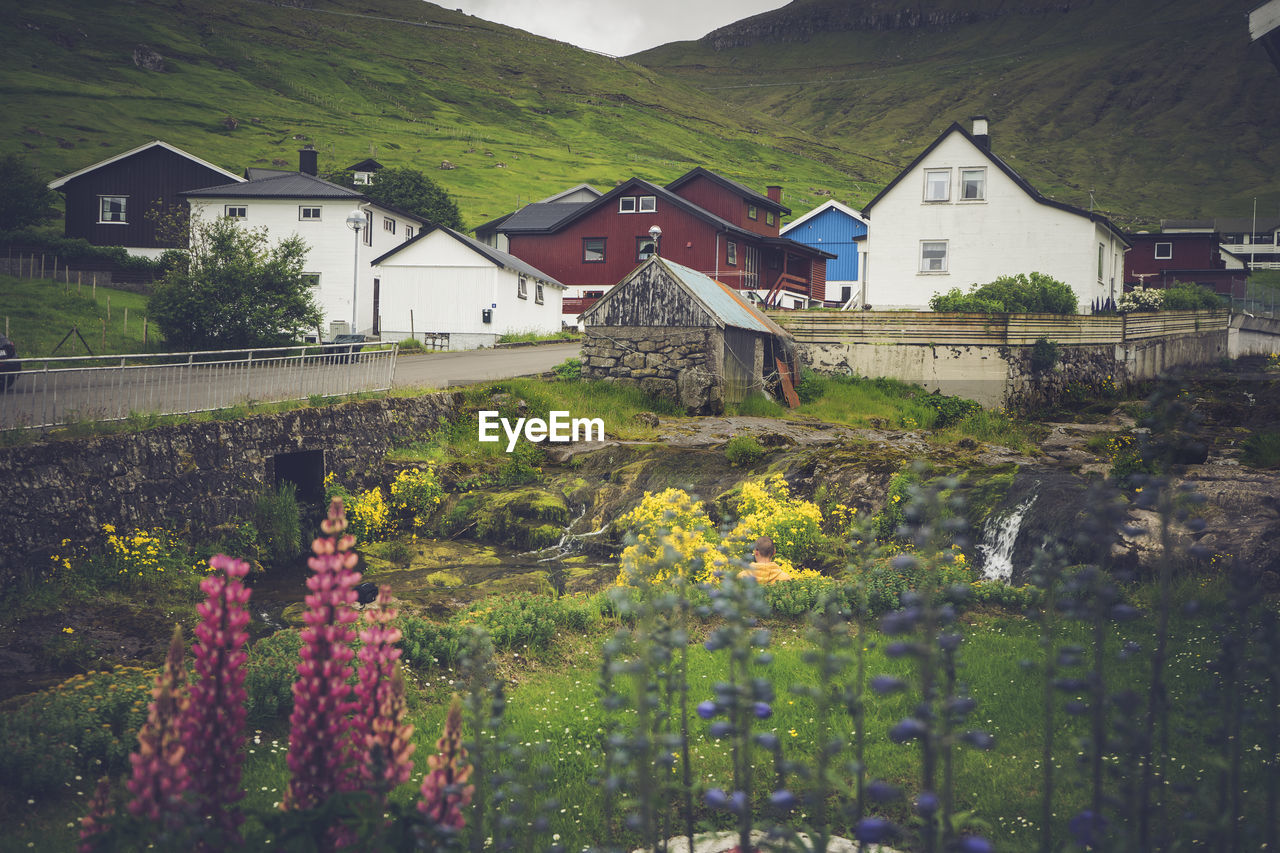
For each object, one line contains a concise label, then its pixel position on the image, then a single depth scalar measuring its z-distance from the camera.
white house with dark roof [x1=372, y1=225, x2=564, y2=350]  44.84
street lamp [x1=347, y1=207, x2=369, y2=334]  31.28
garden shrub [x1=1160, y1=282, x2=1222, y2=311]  38.06
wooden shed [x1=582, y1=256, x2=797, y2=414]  25.69
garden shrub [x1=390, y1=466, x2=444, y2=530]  20.97
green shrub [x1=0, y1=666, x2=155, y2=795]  7.26
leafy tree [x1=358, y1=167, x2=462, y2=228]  69.06
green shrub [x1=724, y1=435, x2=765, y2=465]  20.30
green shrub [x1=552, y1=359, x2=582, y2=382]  27.09
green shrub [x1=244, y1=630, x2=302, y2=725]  8.90
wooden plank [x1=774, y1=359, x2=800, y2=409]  29.12
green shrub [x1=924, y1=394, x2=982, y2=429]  27.81
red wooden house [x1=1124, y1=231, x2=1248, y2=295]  64.62
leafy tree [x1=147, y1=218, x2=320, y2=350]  28.72
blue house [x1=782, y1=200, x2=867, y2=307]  67.19
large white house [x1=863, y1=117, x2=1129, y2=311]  39.09
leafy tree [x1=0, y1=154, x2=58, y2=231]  51.88
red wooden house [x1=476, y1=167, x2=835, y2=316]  53.75
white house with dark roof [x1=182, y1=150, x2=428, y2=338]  48.66
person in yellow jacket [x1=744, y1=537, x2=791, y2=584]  12.75
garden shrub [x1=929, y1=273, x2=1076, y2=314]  34.53
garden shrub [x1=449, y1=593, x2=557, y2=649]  11.19
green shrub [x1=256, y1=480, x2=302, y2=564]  18.30
